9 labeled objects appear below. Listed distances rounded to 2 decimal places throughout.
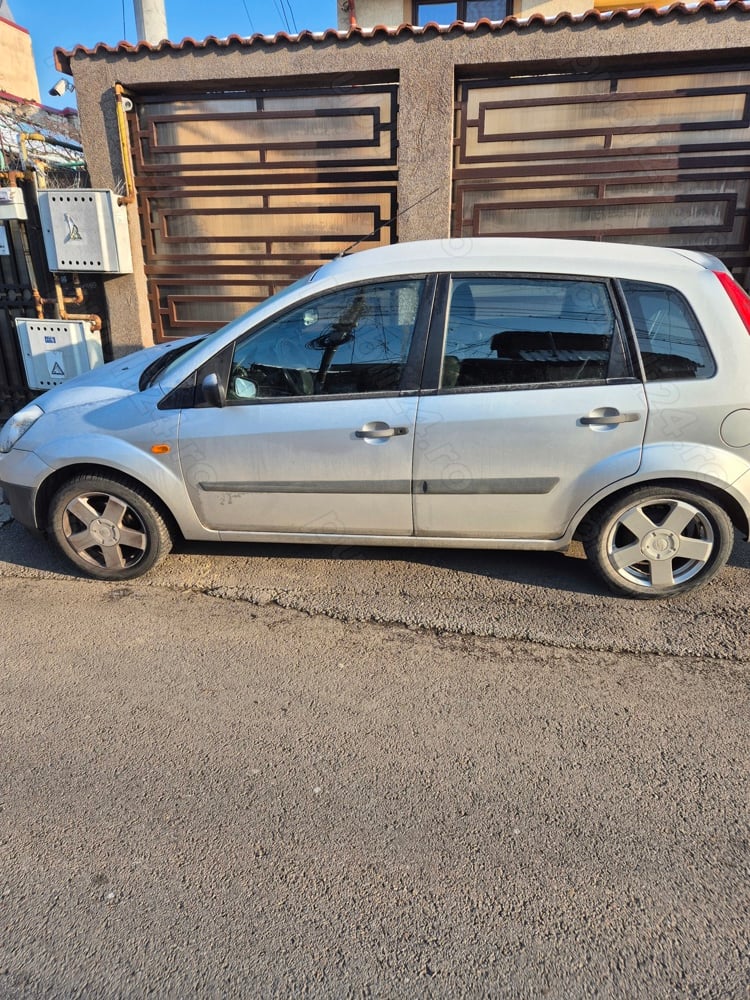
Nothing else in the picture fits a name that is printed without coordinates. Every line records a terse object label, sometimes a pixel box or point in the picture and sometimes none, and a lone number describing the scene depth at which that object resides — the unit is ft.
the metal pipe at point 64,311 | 22.39
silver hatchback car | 9.89
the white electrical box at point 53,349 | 21.12
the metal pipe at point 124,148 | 21.63
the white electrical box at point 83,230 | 20.93
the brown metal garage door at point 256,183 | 21.77
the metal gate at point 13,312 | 22.15
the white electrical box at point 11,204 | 20.71
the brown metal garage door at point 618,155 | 20.36
